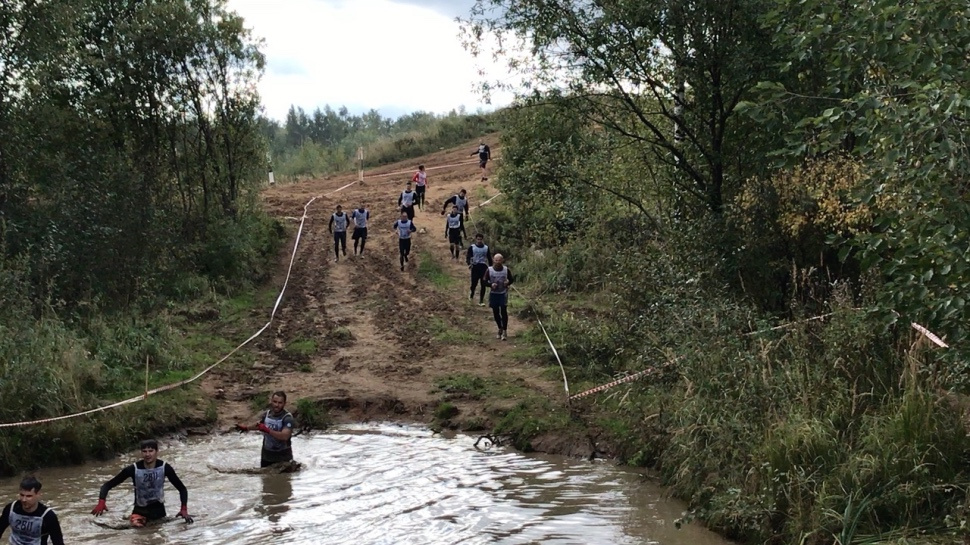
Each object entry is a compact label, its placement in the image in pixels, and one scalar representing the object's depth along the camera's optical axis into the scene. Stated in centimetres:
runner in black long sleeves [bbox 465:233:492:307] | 2189
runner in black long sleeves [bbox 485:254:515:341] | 1902
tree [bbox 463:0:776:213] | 1355
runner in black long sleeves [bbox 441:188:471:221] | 2764
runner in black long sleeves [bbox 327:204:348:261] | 2698
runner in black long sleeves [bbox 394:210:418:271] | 2555
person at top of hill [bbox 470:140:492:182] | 3697
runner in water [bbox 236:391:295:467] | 1310
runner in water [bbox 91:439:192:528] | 1055
